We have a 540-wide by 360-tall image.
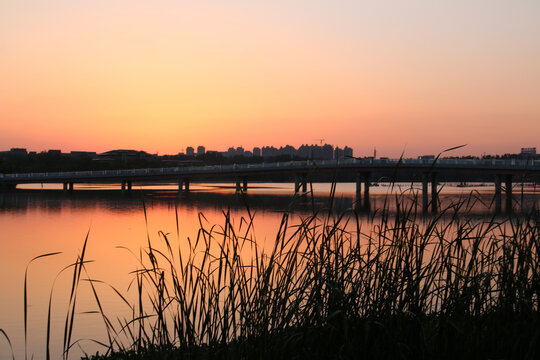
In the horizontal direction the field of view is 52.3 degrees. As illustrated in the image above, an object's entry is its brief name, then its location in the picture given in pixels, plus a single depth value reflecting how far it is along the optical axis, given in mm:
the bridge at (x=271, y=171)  60875
